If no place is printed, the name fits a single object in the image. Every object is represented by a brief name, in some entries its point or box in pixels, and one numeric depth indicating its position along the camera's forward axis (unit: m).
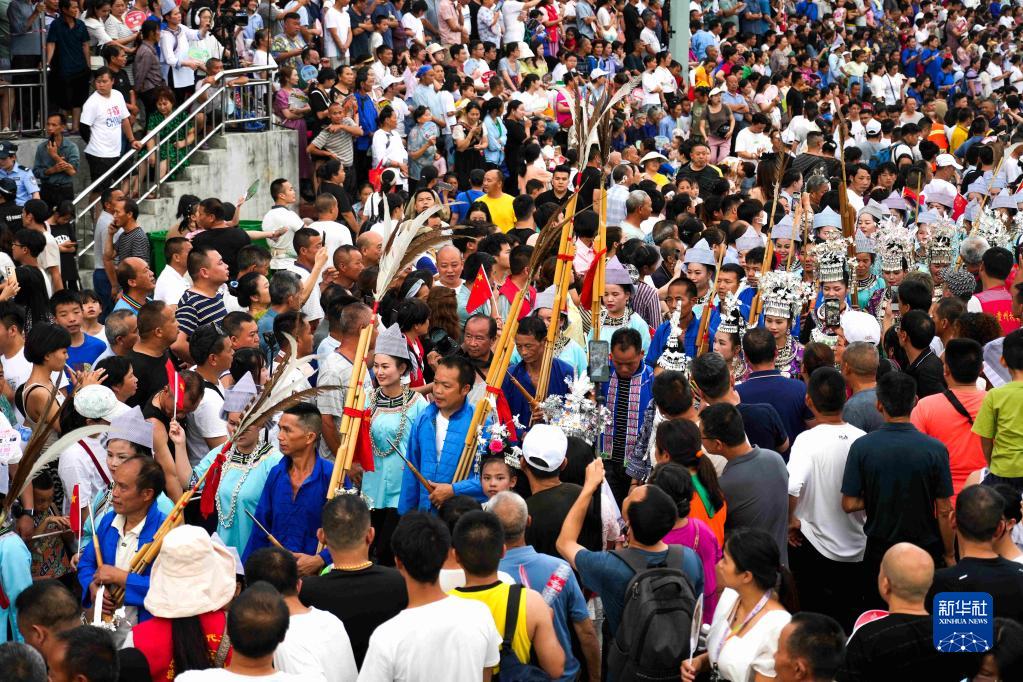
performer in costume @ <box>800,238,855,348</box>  8.80
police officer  12.17
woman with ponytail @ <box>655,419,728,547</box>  5.88
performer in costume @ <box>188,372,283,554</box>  6.34
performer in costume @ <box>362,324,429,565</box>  6.95
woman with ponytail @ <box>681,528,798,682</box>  4.70
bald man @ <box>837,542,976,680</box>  4.84
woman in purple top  5.47
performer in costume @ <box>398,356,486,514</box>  6.66
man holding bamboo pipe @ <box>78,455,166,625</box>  5.71
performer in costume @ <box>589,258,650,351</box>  8.24
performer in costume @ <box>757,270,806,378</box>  8.15
